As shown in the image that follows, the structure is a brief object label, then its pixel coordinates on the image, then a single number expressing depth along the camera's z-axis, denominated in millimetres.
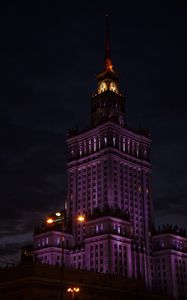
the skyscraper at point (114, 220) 166250
